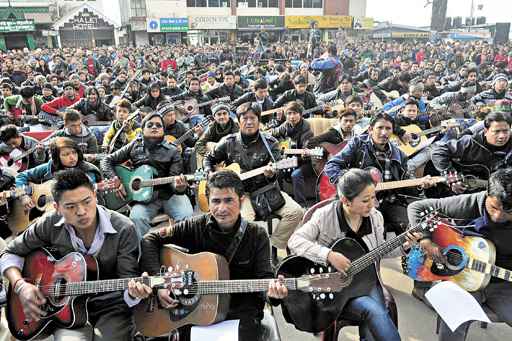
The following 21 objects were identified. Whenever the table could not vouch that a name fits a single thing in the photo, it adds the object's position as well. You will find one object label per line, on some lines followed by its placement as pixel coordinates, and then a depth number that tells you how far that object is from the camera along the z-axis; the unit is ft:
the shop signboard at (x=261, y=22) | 119.44
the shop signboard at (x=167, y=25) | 109.50
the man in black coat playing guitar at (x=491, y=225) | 9.06
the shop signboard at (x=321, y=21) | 122.31
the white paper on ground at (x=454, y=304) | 8.15
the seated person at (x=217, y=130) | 19.81
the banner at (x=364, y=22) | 128.53
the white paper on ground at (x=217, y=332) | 7.99
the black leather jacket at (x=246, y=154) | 15.30
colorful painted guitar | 9.39
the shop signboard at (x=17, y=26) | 101.09
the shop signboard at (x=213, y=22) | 114.21
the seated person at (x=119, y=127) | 20.24
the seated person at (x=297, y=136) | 18.62
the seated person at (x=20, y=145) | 17.27
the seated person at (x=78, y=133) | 18.20
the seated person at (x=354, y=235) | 8.57
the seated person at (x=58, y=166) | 13.70
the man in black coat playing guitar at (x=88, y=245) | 8.59
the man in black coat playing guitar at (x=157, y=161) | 15.30
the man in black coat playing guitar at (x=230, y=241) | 8.93
